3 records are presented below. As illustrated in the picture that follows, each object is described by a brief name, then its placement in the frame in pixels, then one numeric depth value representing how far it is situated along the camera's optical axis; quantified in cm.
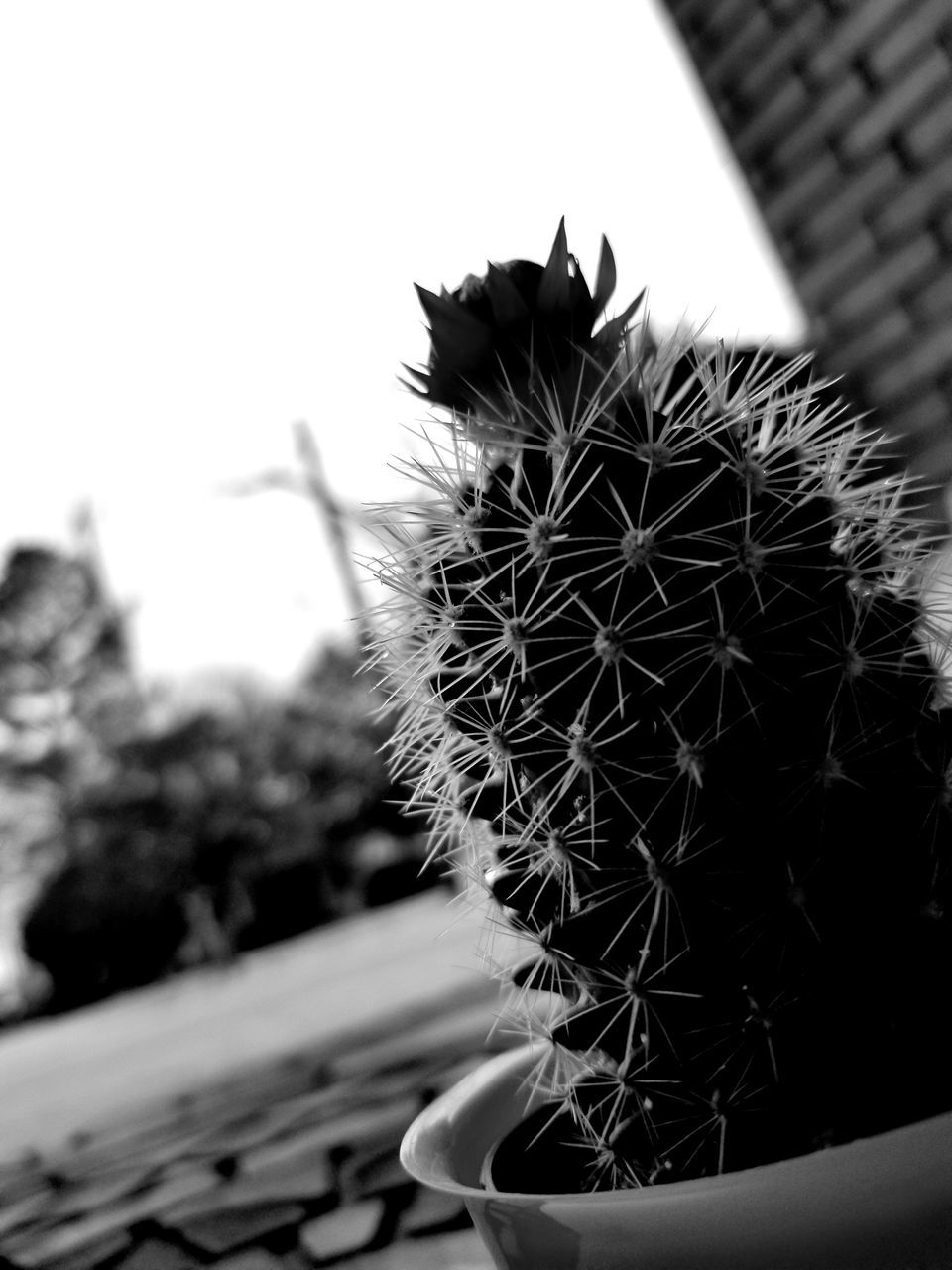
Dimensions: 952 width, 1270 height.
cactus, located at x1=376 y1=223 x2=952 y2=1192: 12
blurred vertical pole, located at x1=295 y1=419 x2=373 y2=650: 827
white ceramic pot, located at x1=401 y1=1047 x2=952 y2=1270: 10
